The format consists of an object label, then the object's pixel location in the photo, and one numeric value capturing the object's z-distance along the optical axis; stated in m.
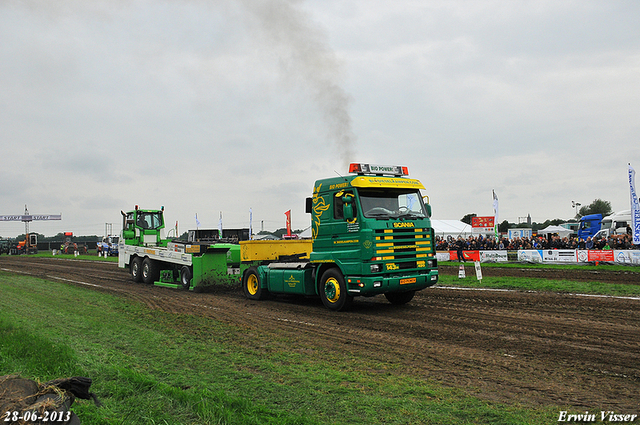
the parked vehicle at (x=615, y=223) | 33.62
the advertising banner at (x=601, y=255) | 22.45
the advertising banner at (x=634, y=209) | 22.23
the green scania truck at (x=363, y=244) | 10.15
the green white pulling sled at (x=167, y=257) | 15.80
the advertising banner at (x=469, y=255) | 27.20
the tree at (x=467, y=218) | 86.71
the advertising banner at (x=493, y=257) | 26.88
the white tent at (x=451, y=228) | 42.34
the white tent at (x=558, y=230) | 45.61
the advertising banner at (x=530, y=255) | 25.33
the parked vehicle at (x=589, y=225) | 39.25
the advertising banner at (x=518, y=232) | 39.56
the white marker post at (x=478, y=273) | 17.07
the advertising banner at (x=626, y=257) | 21.67
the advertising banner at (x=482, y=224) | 36.59
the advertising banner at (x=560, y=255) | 23.72
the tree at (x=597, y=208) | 102.31
